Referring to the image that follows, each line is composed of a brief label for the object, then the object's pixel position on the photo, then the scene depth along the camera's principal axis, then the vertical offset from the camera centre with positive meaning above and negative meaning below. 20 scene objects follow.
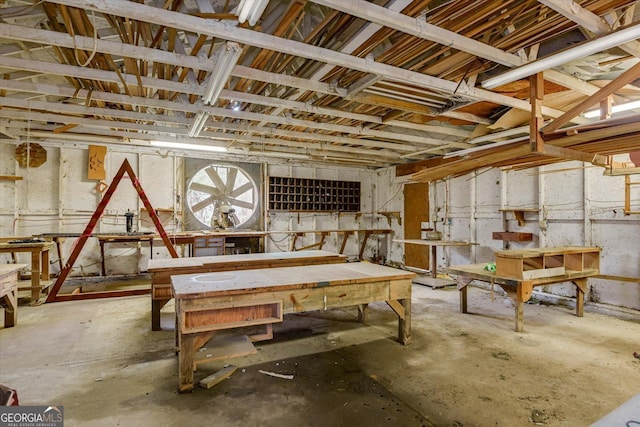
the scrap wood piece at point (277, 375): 2.54 -1.33
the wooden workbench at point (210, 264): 3.36 -0.61
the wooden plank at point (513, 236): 5.31 -0.42
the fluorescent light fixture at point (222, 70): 2.36 +1.20
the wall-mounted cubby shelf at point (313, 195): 7.67 +0.46
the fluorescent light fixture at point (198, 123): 4.02 +1.24
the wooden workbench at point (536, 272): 3.54 -0.74
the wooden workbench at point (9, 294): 3.45 -0.91
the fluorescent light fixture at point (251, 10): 1.73 +1.17
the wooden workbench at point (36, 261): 4.06 -0.68
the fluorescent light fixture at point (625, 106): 3.13 +1.07
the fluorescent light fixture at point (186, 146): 5.60 +1.26
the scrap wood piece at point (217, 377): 2.38 -1.29
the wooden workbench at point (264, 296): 2.22 -0.66
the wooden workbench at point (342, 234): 7.52 -0.58
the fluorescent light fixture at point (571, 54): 1.97 +1.11
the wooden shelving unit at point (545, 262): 3.55 -0.61
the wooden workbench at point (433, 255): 6.14 -0.85
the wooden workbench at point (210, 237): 5.85 -0.48
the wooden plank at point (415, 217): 7.37 -0.12
